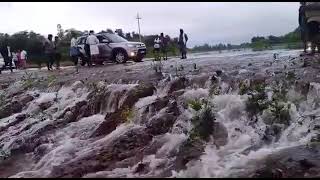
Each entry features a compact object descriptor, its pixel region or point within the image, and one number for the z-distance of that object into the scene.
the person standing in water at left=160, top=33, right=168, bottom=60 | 11.98
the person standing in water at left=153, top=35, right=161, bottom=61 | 11.70
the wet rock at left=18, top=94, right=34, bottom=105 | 7.34
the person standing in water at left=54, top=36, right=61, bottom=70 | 10.97
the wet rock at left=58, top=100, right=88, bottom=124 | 5.93
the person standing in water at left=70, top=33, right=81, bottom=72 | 11.65
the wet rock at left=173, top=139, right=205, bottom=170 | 3.82
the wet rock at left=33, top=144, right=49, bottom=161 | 4.83
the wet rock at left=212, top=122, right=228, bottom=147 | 4.14
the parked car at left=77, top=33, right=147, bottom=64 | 10.61
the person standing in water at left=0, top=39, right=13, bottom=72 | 13.16
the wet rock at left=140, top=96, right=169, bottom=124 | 5.10
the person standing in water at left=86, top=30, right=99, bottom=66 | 10.63
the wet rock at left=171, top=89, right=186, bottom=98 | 5.33
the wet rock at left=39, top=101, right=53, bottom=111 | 6.80
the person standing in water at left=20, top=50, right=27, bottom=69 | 13.97
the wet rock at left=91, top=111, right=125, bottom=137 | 5.13
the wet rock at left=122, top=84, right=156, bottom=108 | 5.67
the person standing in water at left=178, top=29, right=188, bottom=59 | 11.19
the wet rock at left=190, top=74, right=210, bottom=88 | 5.65
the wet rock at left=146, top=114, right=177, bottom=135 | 4.66
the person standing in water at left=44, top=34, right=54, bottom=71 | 10.78
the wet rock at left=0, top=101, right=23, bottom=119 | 7.03
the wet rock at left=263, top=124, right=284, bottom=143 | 4.05
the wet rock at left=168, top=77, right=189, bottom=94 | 5.76
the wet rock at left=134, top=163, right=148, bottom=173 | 3.82
